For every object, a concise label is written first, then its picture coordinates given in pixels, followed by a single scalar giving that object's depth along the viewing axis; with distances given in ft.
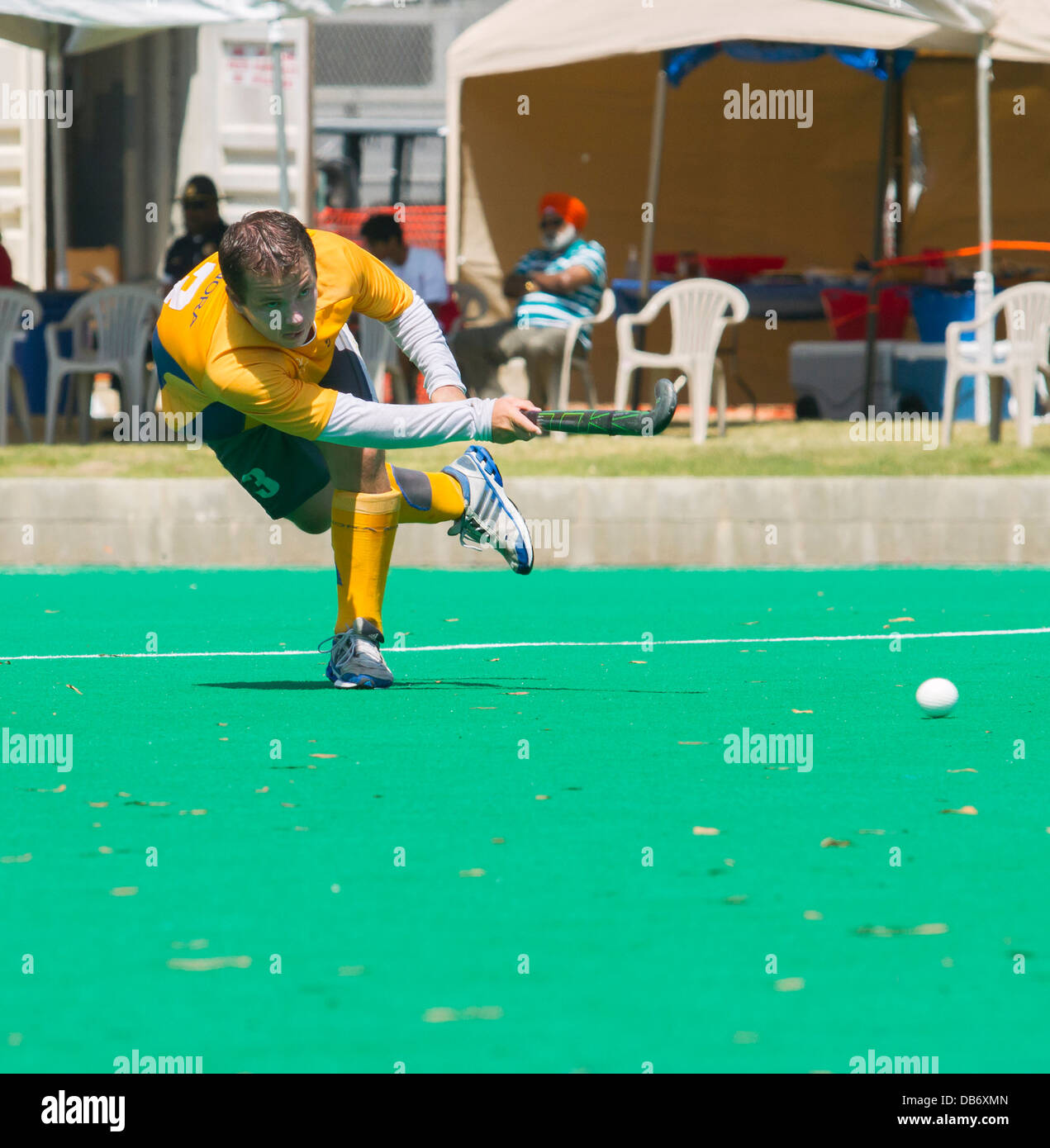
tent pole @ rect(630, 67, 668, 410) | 50.19
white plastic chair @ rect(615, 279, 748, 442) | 43.24
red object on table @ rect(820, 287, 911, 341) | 54.03
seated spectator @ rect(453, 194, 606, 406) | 45.96
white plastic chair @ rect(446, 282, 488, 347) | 51.65
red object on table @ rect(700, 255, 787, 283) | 54.49
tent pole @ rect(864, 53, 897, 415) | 50.34
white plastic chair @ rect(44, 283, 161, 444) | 44.06
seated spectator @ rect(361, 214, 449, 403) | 49.39
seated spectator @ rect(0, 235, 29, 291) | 50.26
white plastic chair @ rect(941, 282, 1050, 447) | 40.78
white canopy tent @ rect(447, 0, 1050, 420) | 43.01
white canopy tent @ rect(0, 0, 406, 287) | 41.24
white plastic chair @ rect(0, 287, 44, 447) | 44.01
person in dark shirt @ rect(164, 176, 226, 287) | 46.70
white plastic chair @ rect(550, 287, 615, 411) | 45.37
